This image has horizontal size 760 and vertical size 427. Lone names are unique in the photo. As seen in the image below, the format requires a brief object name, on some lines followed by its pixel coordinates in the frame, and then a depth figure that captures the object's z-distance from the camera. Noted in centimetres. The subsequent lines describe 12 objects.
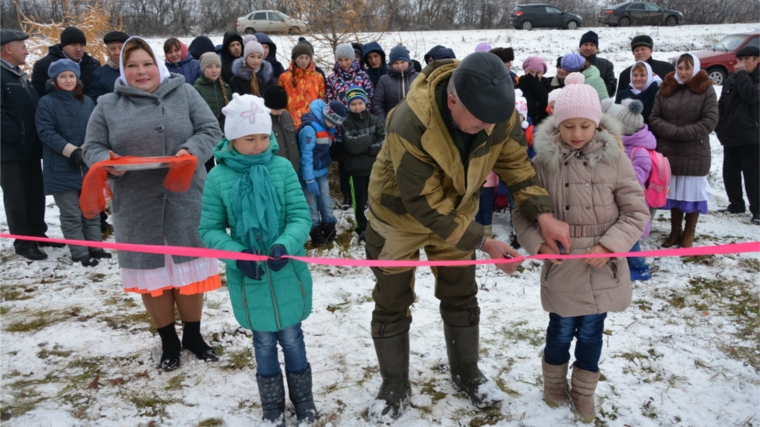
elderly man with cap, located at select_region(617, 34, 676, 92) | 712
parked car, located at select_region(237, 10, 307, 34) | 2565
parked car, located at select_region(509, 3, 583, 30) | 2784
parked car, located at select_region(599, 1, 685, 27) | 2822
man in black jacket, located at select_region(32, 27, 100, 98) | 608
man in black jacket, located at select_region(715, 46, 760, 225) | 679
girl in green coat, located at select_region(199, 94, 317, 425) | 276
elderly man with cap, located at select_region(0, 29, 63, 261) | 547
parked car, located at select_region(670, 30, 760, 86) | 1506
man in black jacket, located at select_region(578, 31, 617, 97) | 746
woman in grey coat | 325
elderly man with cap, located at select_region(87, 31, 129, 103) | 609
